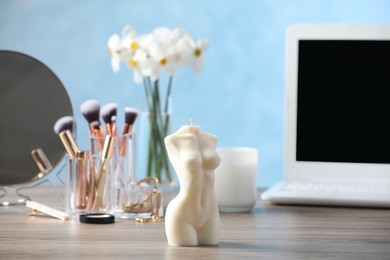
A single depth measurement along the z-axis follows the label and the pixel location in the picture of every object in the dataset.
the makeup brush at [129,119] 1.51
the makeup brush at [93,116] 1.48
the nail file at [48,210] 1.40
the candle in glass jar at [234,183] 1.45
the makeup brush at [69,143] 1.43
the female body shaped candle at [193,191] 1.21
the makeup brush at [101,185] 1.42
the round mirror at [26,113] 1.53
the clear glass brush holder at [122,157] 1.48
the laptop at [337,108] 1.61
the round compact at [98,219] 1.37
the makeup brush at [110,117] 1.49
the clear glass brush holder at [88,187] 1.42
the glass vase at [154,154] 1.66
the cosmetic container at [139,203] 1.40
